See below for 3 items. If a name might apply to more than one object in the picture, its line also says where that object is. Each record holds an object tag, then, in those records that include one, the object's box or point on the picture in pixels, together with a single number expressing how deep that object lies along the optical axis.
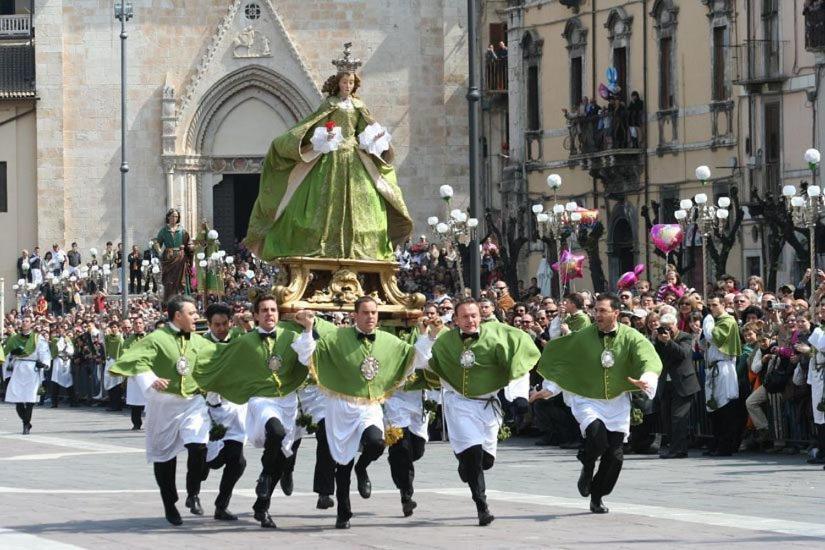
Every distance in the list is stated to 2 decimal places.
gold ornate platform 23.78
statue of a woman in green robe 24.39
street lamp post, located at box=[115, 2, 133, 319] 52.25
